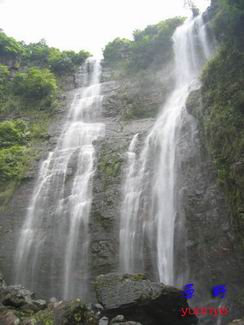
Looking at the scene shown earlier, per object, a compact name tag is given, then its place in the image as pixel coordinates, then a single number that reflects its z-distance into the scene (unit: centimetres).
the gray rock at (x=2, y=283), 1093
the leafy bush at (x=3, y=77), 2505
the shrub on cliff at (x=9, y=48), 2858
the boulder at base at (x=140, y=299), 738
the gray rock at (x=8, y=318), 798
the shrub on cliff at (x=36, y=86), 2386
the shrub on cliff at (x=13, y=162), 1612
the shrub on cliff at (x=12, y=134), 1925
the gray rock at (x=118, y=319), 693
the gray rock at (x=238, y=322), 632
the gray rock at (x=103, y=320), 788
